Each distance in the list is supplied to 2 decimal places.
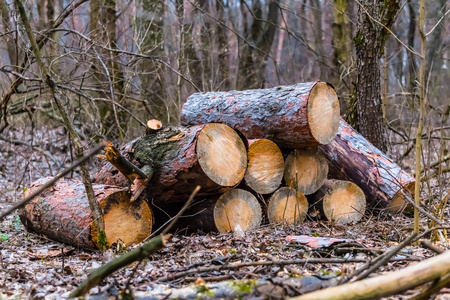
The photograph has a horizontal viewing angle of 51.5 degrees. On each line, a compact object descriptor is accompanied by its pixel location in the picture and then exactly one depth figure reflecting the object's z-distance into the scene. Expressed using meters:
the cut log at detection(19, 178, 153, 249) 4.22
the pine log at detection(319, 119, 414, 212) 5.20
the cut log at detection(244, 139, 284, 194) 4.76
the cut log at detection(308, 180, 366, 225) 5.12
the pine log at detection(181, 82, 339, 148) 4.62
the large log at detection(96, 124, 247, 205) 4.21
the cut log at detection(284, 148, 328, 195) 5.05
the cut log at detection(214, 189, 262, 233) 4.65
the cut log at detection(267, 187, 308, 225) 4.92
